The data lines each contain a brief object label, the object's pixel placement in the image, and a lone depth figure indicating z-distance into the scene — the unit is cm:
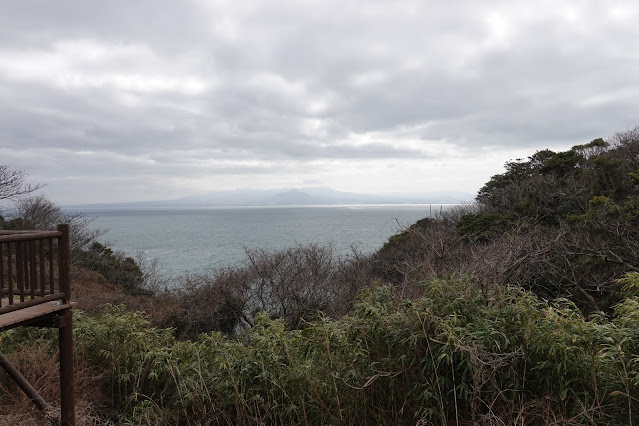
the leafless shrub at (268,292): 1375
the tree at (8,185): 1476
